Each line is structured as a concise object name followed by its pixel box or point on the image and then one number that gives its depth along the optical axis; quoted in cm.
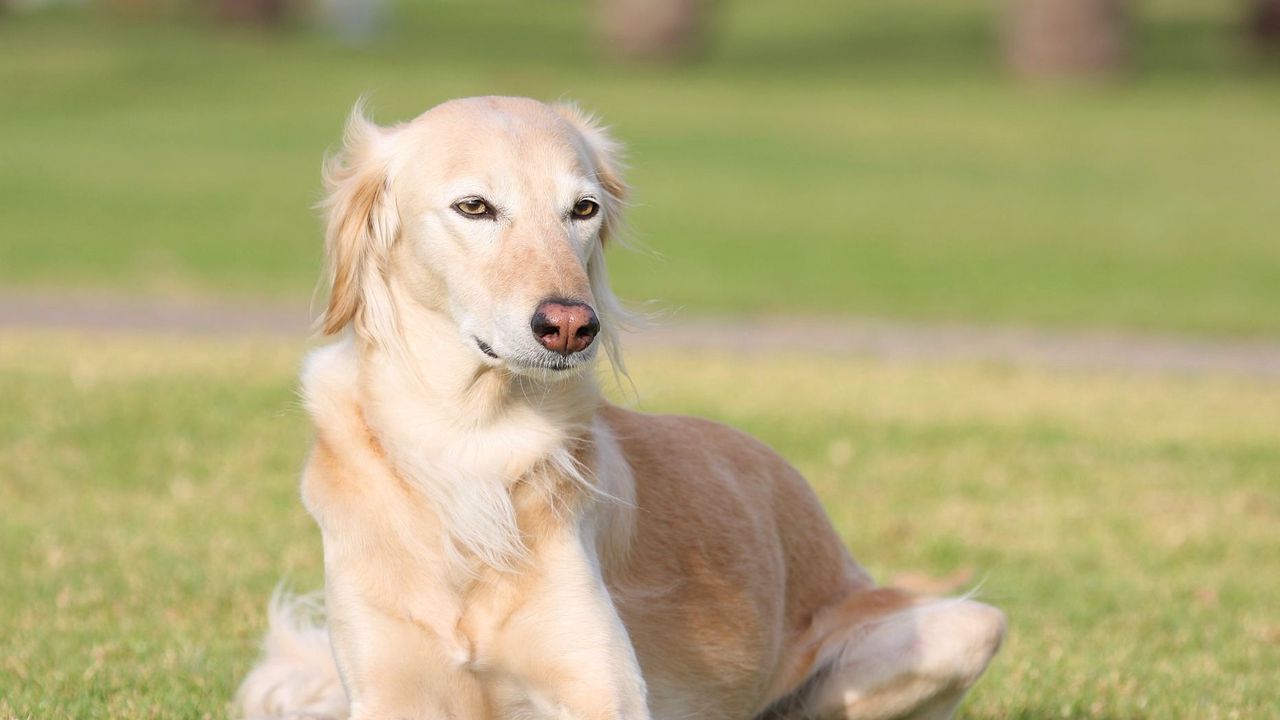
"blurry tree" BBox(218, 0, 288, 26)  4128
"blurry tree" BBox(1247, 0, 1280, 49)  4069
